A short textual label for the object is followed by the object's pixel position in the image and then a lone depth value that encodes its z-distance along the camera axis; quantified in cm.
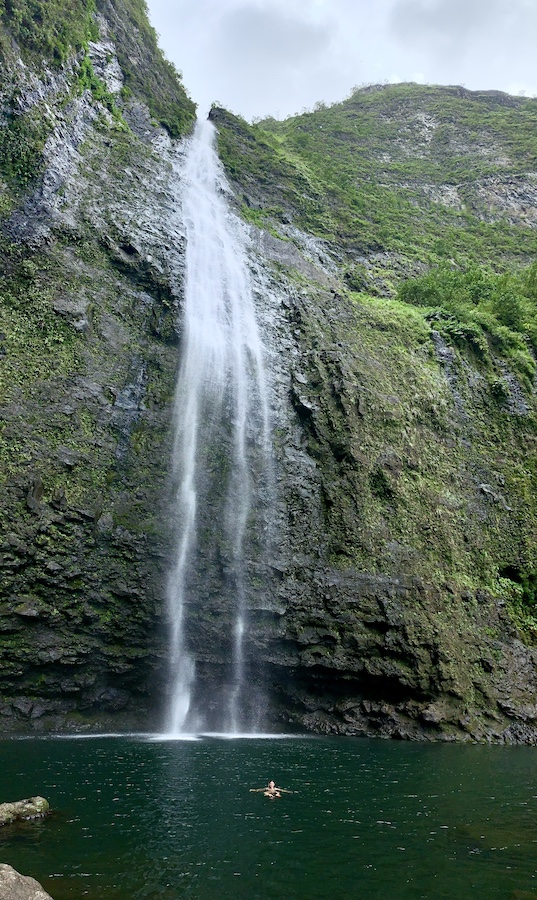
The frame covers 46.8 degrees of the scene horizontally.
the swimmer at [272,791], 1034
